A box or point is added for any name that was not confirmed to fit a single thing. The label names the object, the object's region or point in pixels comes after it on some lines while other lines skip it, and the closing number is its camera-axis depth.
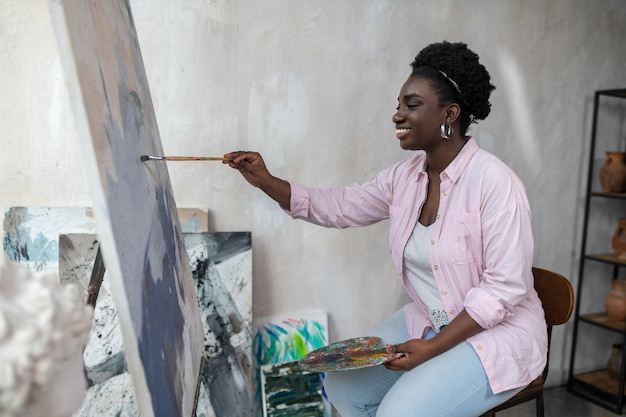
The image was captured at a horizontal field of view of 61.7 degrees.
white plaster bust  0.55
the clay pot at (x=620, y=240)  2.75
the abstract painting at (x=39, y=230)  1.79
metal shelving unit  2.65
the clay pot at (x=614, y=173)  2.69
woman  1.41
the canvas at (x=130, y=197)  0.73
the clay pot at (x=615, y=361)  2.81
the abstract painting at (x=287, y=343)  2.12
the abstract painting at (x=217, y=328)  1.83
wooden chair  1.57
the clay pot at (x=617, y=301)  2.69
